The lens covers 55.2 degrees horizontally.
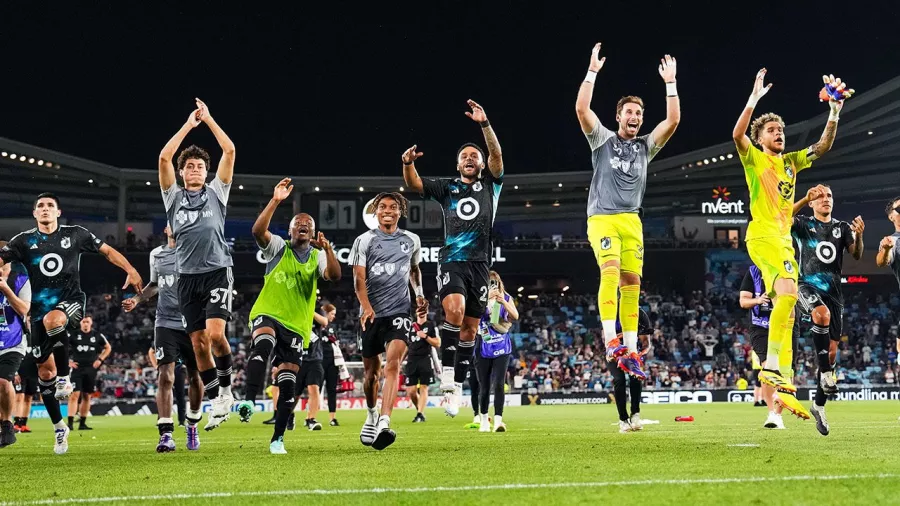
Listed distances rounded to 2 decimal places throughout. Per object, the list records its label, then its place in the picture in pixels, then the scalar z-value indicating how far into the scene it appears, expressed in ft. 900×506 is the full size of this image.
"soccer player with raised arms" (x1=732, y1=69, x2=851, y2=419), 29.86
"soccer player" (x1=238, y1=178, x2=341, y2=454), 29.89
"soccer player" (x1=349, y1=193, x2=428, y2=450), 29.40
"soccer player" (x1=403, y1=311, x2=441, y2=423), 60.70
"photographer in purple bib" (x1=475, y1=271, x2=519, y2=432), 42.39
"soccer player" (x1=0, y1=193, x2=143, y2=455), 32.81
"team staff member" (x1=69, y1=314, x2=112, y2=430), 62.80
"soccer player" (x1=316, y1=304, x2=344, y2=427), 58.54
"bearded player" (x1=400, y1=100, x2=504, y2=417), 31.42
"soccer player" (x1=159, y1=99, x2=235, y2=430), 31.07
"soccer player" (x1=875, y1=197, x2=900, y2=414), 37.83
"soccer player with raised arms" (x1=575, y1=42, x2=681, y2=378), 30.63
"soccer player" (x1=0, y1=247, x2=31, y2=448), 35.06
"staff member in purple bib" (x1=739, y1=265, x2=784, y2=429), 42.98
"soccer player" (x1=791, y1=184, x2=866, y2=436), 36.73
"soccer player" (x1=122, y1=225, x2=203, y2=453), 31.73
